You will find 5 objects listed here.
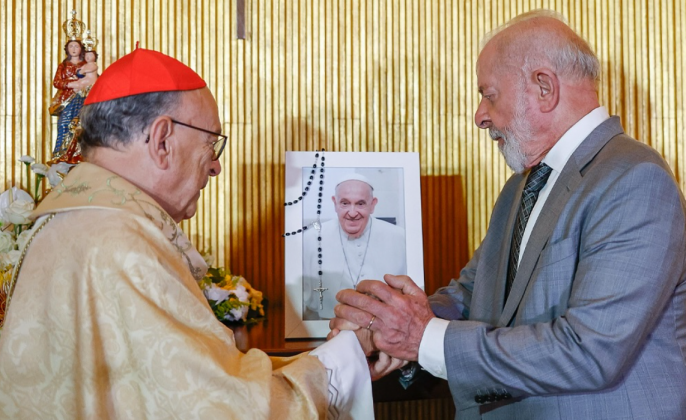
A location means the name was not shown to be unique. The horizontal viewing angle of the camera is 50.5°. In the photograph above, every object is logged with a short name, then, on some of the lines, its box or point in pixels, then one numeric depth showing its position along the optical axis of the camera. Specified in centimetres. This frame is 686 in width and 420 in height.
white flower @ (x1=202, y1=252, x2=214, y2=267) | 276
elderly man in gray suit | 171
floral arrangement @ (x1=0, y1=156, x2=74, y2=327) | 228
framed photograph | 266
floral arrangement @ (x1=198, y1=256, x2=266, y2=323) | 264
